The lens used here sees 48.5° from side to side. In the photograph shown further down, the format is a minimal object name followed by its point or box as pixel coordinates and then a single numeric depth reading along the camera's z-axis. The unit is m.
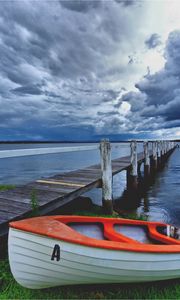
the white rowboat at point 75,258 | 2.49
